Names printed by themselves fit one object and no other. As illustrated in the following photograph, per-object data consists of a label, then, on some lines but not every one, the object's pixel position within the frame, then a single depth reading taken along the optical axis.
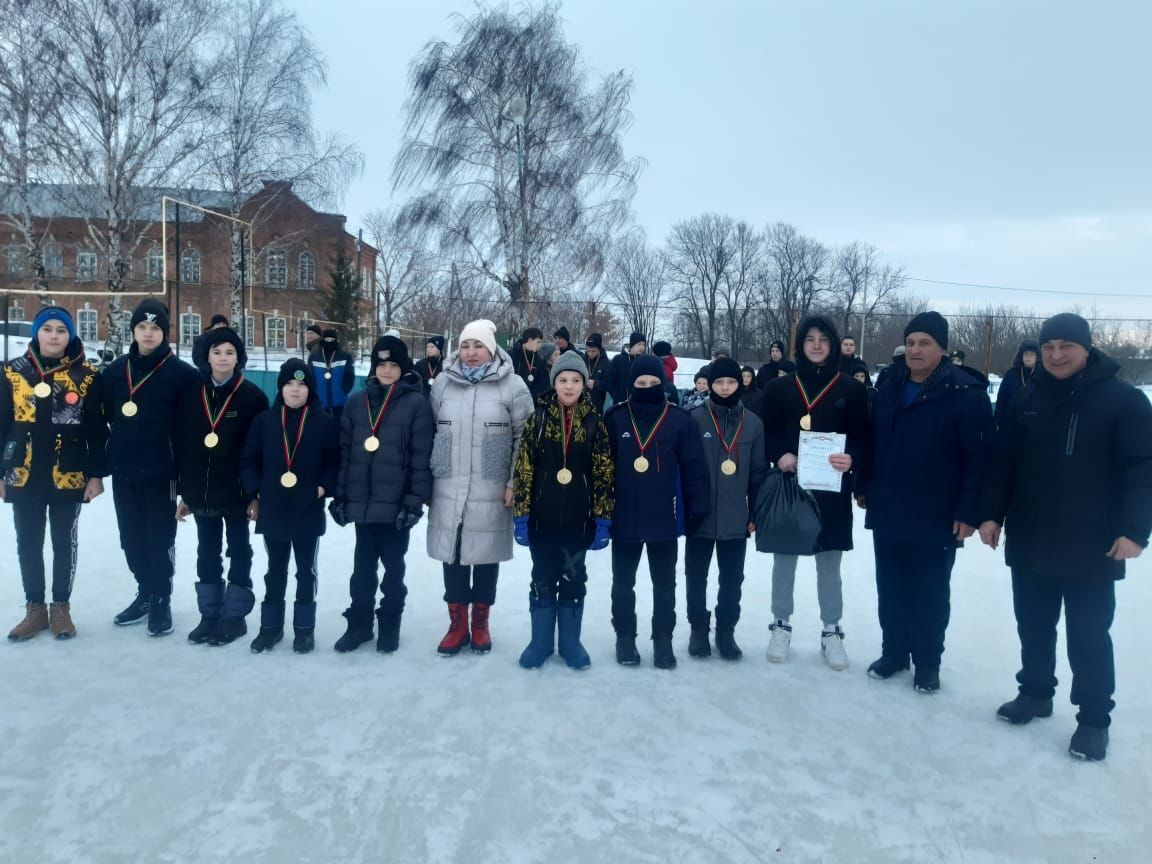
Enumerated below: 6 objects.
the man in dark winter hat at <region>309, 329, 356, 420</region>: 9.08
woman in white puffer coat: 4.21
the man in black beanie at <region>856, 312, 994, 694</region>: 3.71
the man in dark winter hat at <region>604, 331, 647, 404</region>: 9.84
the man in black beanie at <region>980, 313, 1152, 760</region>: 3.15
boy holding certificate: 4.09
